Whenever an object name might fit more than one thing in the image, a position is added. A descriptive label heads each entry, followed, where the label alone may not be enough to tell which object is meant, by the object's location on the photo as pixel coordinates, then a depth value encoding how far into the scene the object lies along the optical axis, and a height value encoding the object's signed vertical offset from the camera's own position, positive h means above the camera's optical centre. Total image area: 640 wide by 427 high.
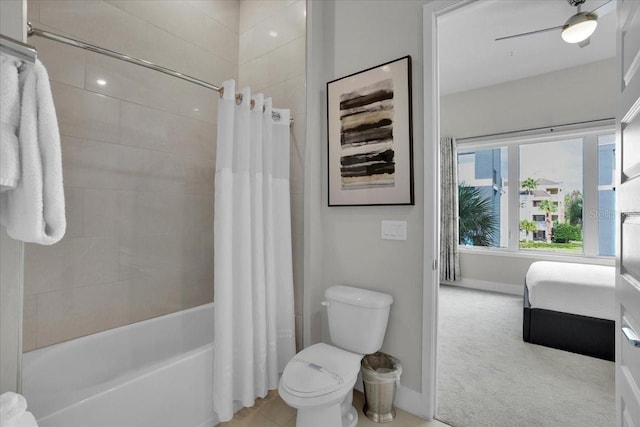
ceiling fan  2.22 +1.44
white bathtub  1.26 -0.82
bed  2.32 -0.77
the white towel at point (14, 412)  0.79 -0.53
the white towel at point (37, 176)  0.78 +0.10
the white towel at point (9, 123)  0.75 +0.23
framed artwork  1.79 +0.50
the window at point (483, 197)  4.52 +0.28
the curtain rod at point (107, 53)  1.19 +0.75
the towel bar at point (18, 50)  0.77 +0.43
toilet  1.41 -0.78
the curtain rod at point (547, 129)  3.59 +1.14
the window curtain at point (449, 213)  4.53 +0.03
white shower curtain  1.61 -0.23
